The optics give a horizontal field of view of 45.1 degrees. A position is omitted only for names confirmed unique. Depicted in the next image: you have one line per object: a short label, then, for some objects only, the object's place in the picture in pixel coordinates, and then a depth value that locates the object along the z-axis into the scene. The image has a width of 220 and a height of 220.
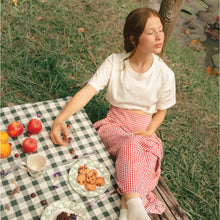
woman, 2.02
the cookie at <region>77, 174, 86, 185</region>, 1.87
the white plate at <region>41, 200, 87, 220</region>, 1.64
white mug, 1.75
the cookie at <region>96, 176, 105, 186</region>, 1.91
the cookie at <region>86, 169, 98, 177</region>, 1.92
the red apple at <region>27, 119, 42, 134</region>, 2.00
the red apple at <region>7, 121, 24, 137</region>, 1.93
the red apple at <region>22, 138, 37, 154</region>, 1.88
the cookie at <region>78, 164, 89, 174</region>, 1.92
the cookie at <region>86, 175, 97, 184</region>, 1.89
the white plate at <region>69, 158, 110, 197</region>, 1.83
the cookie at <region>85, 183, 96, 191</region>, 1.85
